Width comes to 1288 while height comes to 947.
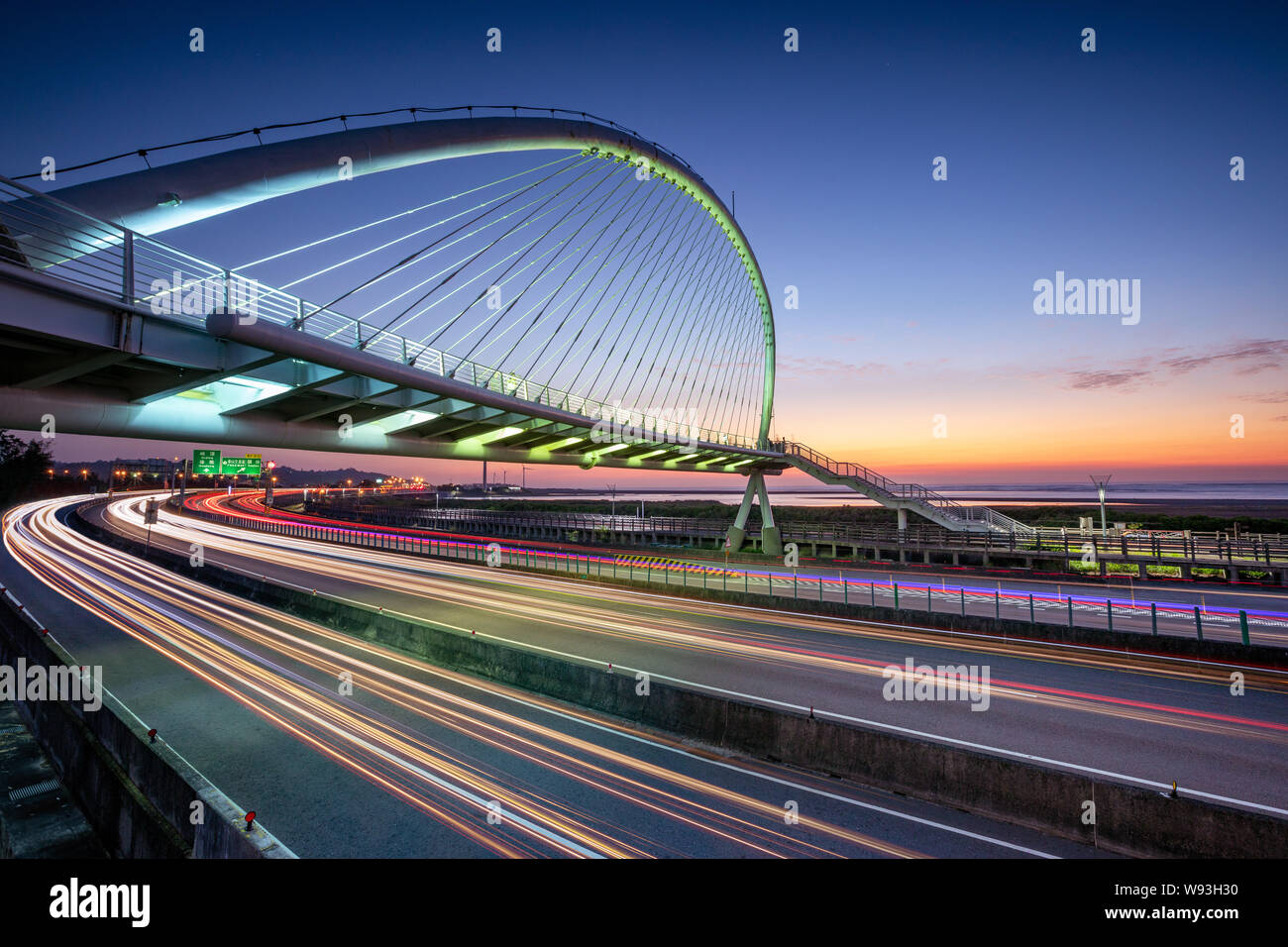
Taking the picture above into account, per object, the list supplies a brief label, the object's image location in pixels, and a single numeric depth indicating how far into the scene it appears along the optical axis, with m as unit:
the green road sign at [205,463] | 37.25
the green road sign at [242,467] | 40.47
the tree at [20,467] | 75.25
